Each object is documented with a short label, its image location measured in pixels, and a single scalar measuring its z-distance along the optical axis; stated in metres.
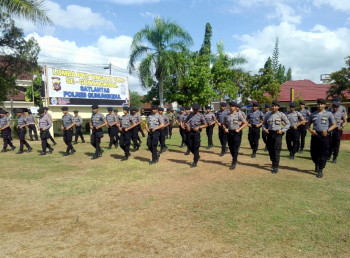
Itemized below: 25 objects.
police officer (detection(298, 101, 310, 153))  9.36
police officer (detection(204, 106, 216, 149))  11.33
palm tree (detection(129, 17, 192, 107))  20.27
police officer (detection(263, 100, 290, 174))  7.14
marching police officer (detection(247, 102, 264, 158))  9.34
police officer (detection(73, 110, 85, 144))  13.75
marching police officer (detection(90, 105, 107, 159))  9.60
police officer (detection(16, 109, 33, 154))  11.03
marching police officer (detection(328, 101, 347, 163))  8.31
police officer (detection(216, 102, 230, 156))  10.08
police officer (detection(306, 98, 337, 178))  6.73
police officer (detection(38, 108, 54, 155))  10.20
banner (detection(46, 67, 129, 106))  15.61
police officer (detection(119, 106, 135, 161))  8.95
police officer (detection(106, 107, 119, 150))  11.56
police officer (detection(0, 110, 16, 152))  11.16
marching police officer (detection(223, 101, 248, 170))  7.52
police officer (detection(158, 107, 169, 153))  10.59
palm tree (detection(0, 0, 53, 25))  10.62
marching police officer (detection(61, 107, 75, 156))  10.34
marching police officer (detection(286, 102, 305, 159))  8.91
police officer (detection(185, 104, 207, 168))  7.96
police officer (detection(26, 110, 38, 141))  12.31
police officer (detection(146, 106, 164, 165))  8.35
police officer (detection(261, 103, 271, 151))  8.54
